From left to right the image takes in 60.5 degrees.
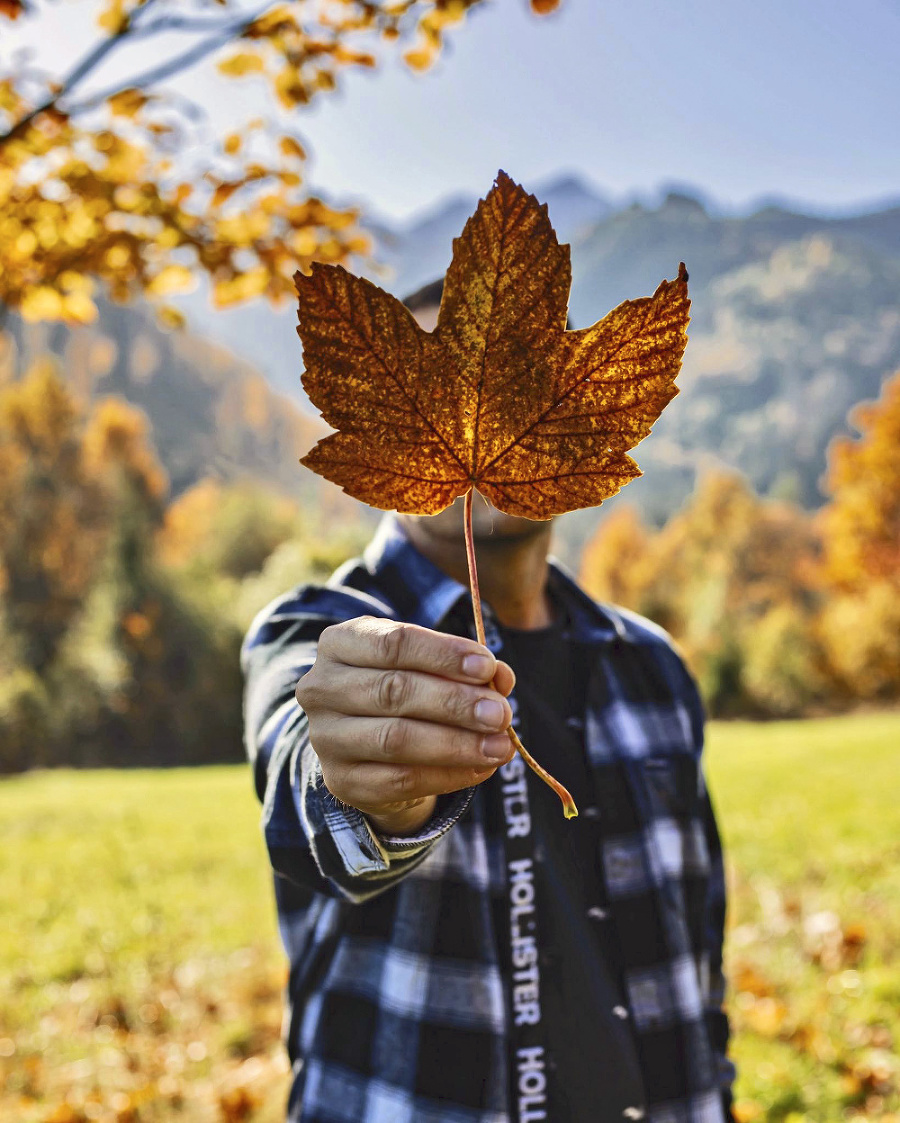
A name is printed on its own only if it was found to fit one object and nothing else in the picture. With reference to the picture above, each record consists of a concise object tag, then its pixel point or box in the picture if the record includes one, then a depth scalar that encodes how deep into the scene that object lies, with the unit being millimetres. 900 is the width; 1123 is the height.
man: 1518
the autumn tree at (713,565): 28594
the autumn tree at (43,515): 24000
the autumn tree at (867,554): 22531
